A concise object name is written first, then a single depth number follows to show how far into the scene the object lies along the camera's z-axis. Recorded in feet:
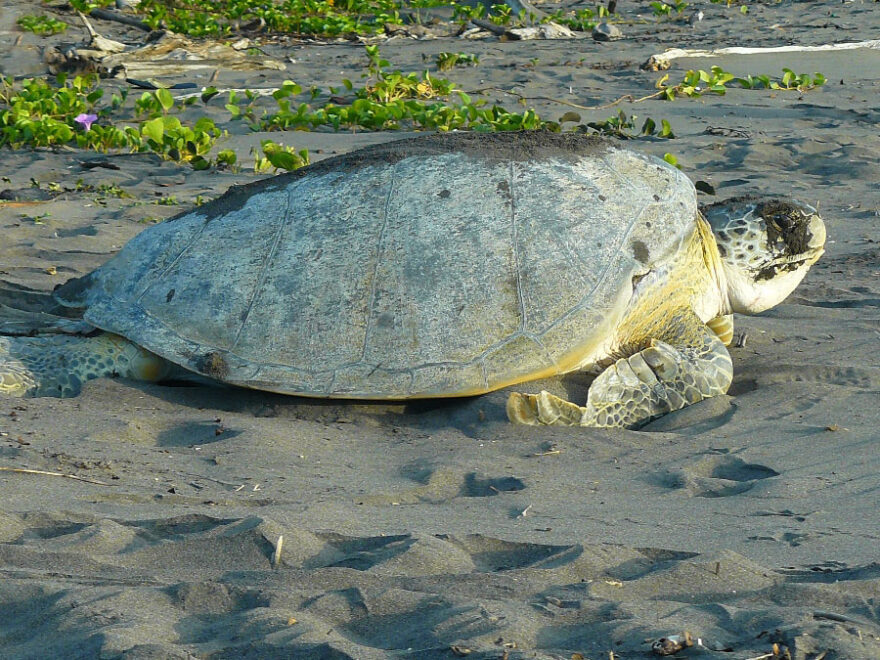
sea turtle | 23.67
